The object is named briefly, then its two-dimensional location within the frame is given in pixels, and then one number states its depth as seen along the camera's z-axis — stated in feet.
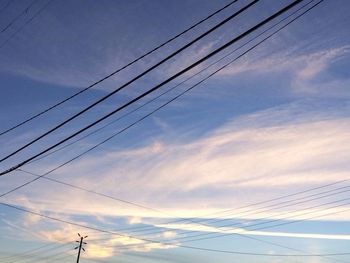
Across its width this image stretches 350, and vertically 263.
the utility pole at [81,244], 199.68
